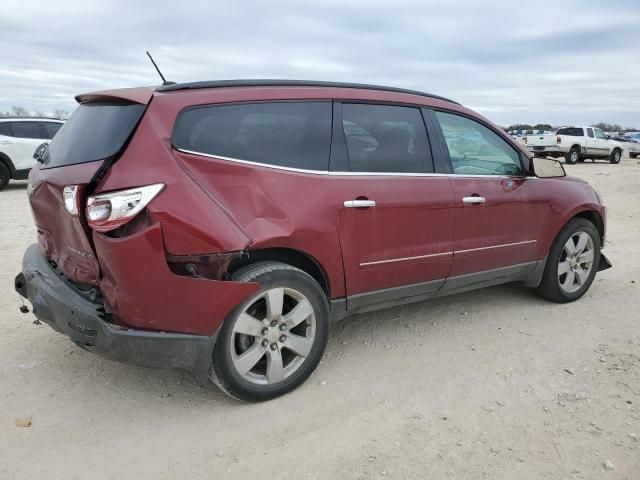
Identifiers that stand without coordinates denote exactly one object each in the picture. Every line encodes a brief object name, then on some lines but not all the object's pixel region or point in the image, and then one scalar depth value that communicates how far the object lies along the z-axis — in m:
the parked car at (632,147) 30.17
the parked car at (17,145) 11.97
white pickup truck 23.84
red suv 2.63
